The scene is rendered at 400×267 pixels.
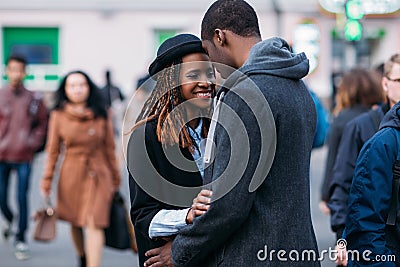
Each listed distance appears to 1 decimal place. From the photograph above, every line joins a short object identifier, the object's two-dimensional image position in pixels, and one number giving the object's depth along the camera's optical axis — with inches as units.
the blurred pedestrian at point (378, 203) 242.6
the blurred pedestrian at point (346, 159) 326.6
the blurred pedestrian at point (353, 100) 394.1
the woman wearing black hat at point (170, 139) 224.6
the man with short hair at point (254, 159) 197.2
